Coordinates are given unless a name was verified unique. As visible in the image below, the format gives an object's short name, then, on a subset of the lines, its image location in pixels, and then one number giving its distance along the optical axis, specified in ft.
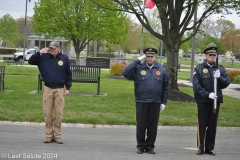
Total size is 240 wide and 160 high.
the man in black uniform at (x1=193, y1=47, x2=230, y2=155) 23.71
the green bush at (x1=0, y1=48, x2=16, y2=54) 228.02
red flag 57.65
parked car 156.29
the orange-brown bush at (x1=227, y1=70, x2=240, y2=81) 100.69
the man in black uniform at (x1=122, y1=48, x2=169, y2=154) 23.57
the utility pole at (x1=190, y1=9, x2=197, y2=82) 81.01
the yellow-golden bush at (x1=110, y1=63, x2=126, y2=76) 94.56
